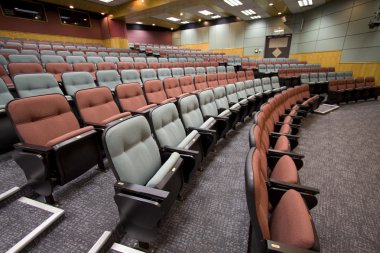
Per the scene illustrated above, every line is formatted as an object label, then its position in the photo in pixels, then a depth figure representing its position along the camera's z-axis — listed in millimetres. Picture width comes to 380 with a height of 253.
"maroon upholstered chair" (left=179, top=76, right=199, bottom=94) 2914
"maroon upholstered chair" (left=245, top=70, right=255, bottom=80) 5012
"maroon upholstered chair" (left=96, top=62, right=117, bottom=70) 3228
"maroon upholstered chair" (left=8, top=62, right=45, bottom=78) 2071
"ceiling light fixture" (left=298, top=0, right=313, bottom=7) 7040
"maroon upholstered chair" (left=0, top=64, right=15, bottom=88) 2096
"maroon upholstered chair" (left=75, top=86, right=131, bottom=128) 1441
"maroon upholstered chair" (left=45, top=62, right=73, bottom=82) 2624
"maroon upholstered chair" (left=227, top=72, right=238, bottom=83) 4190
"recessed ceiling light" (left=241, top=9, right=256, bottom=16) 8777
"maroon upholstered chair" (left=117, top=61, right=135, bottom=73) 3502
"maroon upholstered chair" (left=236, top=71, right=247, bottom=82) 4578
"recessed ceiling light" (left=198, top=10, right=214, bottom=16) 10161
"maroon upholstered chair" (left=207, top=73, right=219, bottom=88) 3592
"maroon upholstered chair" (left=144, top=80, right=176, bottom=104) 2232
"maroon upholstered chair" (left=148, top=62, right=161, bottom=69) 4054
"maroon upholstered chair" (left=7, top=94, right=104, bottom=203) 993
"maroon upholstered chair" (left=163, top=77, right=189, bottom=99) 2588
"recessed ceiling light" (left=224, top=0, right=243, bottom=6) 7406
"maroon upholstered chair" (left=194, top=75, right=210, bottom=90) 3282
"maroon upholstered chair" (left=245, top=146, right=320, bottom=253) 567
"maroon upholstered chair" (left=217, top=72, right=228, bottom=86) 3902
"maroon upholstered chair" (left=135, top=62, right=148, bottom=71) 3830
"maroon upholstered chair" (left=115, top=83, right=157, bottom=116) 1886
